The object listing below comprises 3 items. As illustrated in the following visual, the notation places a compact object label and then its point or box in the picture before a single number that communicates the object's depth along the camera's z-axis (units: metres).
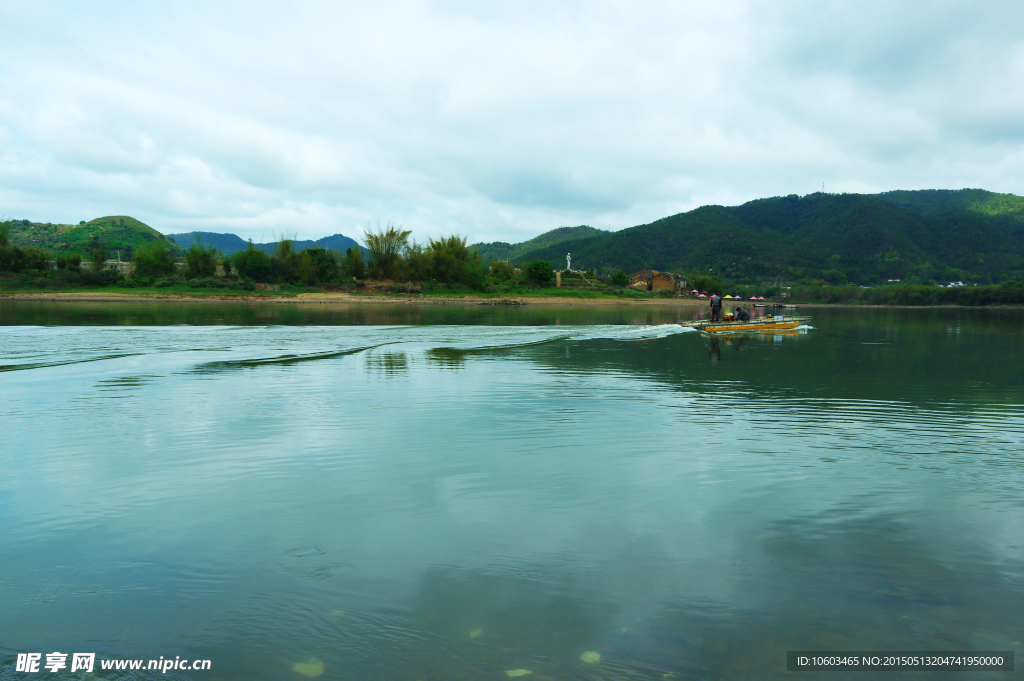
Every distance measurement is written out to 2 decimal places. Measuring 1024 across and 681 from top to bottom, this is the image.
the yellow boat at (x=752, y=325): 38.81
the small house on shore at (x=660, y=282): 142.00
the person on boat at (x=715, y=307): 41.41
